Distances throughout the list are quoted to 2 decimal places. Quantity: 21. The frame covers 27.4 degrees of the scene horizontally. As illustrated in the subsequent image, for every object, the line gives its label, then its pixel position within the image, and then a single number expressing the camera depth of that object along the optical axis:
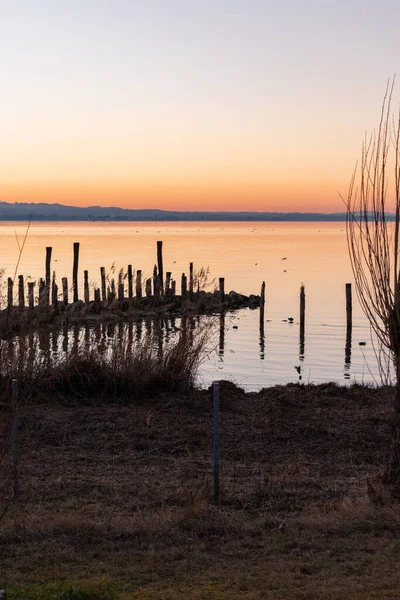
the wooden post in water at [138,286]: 36.84
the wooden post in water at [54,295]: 36.56
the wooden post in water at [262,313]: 38.15
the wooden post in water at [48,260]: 38.95
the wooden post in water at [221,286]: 38.97
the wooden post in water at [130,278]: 33.80
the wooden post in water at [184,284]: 40.14
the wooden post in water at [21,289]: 30.82
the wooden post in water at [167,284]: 45.35
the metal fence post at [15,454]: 8.78
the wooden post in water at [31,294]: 20.27
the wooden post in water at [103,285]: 41.11
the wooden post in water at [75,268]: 40.91
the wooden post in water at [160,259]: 43.65
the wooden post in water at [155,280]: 44.39
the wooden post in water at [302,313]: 36.19
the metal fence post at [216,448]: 8.77
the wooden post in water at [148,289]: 44.28
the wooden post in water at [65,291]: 37.56
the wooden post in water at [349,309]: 34.43
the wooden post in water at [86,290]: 39.59
